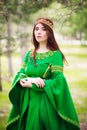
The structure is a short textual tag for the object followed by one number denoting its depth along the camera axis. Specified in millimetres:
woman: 2950
